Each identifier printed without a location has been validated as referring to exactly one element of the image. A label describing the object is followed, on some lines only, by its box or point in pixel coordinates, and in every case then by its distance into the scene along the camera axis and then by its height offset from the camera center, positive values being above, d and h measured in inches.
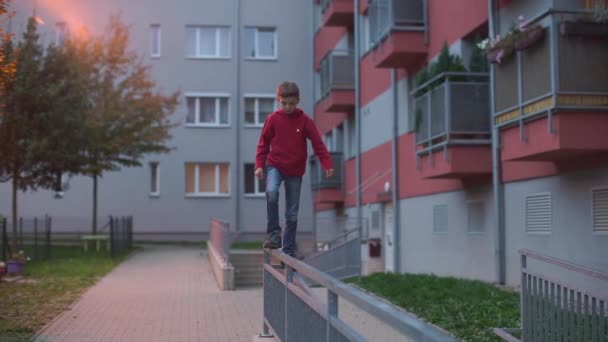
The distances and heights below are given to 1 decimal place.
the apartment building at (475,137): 422.0 +49.8
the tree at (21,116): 724.7 +88.3
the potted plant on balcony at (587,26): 409.7 +95.0
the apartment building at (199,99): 1366.9 +195.5
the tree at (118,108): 1000.9 +135.8
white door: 847.1 -33.4
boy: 290.4 +20.2
